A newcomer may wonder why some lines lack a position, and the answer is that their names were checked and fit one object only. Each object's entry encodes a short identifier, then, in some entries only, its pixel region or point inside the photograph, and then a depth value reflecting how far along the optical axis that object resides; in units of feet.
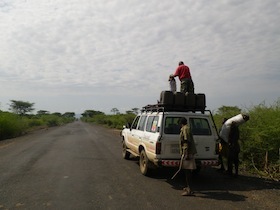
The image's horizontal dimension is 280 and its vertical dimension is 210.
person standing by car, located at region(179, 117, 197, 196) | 26.18
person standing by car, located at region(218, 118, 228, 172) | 32.65
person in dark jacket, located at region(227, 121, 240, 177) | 31.68
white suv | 28.60
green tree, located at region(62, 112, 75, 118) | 587.52
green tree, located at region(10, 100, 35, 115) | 310.45
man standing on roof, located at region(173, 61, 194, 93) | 35.24
